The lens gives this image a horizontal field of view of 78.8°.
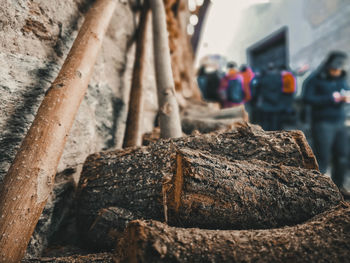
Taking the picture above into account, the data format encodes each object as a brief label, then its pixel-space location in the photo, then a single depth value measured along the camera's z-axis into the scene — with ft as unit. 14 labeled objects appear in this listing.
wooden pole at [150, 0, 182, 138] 4.90
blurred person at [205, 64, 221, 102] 16.10
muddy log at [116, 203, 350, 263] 1.83
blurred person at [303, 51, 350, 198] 9.11
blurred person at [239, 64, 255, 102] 14.82
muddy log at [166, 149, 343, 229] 2.35
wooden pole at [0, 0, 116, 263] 2.35
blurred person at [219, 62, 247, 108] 14.28
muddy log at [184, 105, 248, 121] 7.51
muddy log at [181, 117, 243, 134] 6.63
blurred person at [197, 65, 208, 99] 16.31
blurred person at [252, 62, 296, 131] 11.88
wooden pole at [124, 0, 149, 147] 5.36
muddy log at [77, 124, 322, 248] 3.04
